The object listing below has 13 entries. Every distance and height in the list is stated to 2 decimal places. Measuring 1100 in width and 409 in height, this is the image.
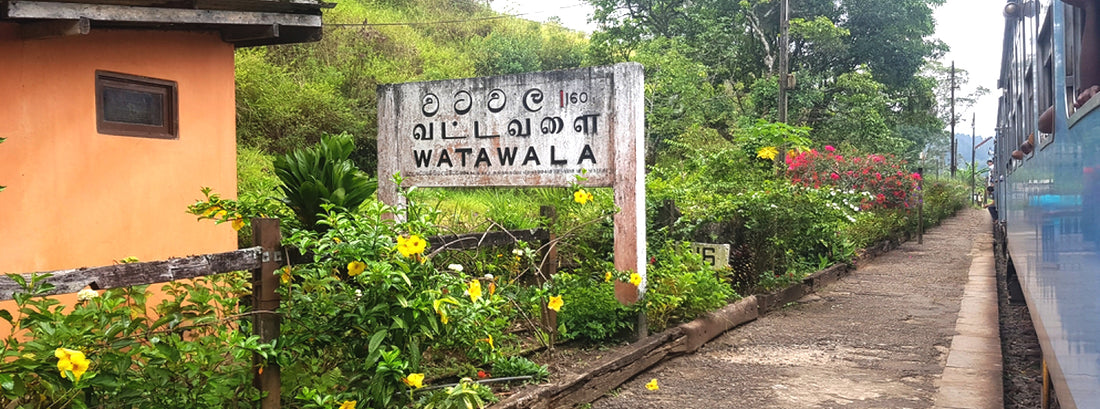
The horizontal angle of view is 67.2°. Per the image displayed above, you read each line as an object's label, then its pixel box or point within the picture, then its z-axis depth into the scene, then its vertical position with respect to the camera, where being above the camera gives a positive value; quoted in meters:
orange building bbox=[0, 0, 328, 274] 5.29 +0.57
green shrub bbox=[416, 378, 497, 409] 4.02 -0.99
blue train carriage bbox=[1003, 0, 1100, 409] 2.57 -0.05
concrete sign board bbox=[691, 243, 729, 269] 8.39 -0.64
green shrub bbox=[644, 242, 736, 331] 6.73 -0.83
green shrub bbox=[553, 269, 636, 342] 6.20 -0.91
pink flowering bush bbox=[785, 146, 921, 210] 14.57 +0.30
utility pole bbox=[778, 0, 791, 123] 16.62 +2.92
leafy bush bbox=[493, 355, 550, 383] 5.08 -1.08
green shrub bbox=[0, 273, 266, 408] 2.67 -0.55
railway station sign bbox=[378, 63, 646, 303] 6.12 +0.48
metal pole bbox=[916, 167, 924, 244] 19.33 -0.76
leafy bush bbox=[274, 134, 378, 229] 3.94 +0.10
